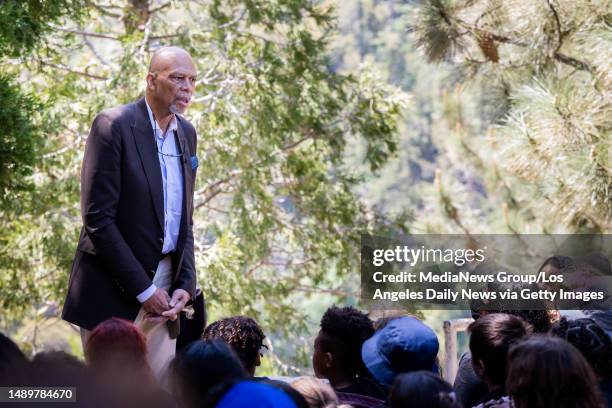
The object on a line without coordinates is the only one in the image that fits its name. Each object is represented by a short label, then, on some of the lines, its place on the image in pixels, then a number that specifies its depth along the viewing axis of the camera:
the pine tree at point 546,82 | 11.51
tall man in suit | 5.87
